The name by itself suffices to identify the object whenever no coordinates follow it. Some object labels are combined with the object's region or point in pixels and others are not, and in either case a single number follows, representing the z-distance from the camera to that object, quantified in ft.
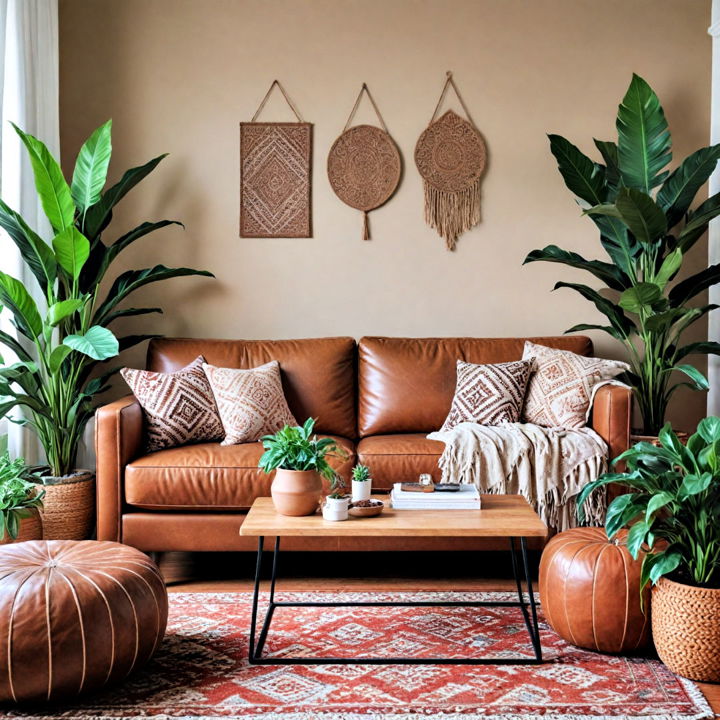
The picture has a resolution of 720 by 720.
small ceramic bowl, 8.17
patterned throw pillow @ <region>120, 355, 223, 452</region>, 11.18
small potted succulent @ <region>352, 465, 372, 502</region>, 8.53
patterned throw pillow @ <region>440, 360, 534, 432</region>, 11.65
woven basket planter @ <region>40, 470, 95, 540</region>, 10.77
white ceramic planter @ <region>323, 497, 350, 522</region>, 8.00
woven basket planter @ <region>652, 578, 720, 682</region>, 7.10
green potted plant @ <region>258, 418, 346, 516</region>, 8.09
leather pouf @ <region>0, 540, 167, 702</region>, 6.55
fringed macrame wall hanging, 13.67
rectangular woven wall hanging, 13.70
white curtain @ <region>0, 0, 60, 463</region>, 11.66
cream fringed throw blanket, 10.43
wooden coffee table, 7.70
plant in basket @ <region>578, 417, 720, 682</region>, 7.14
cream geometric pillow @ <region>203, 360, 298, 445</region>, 11.28
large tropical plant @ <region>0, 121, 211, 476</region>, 10.65
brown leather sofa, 10.27
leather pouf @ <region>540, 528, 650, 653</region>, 7.70
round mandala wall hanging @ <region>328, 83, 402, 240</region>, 13.69
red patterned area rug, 6.82
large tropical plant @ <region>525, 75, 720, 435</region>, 11.43
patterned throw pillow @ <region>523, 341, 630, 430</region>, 11.28
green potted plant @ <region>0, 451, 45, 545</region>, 9.29
